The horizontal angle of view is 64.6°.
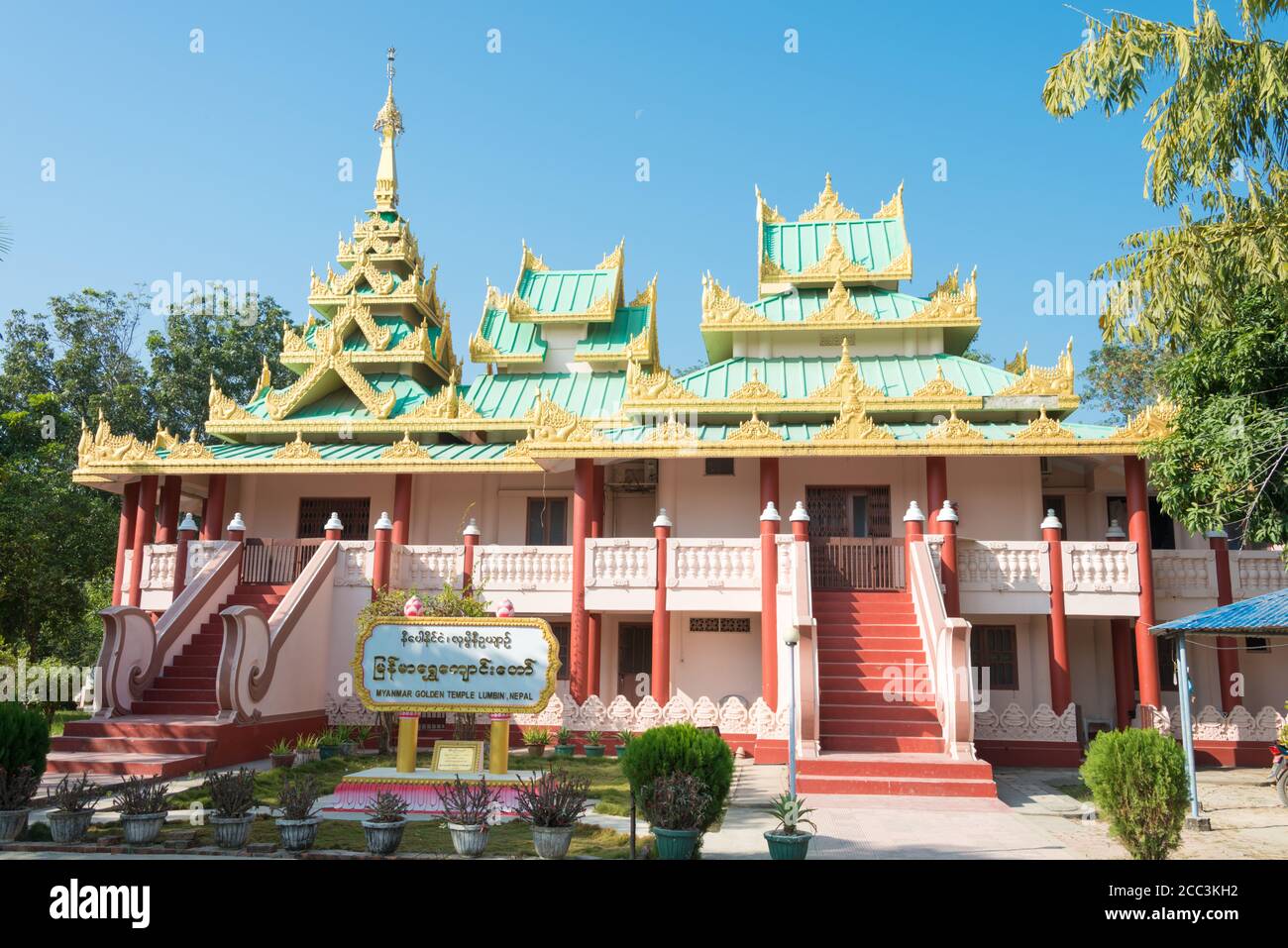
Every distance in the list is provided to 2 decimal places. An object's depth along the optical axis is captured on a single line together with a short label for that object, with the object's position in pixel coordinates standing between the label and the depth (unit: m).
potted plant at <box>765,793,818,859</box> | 8.45
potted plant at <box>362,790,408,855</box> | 8.85
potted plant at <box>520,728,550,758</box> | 15.69
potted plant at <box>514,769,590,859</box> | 8.78
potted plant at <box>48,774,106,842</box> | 9.29
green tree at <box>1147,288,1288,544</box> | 12.03
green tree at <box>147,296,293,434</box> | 36.25
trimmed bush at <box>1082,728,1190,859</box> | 8.46
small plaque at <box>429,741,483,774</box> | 11.62
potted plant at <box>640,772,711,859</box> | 8.55
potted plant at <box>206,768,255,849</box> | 9.09
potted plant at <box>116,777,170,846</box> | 9.23
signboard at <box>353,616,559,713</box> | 11.83
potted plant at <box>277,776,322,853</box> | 8.91
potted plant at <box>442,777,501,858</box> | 8.84
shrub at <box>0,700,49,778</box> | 10.16
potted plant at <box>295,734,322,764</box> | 14.74
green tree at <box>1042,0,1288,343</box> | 11.69
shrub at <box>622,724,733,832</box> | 9.00
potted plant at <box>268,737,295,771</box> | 14.49
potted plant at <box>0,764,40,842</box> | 9.34
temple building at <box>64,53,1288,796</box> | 15.22
